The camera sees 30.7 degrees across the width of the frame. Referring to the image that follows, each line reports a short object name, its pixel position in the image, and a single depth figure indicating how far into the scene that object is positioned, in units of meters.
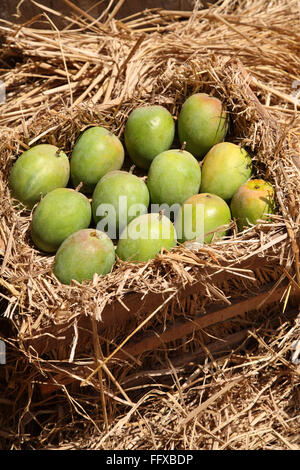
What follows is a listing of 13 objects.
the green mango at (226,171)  2.01
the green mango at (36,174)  1.99
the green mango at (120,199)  1.89
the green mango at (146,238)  1.75
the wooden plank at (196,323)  1.85
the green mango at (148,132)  2.09
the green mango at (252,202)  1.87
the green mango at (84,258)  1.72
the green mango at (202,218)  1.83
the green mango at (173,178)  1.94
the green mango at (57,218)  1.87
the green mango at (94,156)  2.05
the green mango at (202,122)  2.11
